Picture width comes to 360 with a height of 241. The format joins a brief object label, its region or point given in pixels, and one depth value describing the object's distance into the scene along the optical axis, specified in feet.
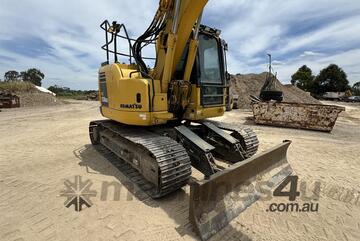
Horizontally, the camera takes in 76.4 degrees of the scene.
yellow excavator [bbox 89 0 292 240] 9.70
